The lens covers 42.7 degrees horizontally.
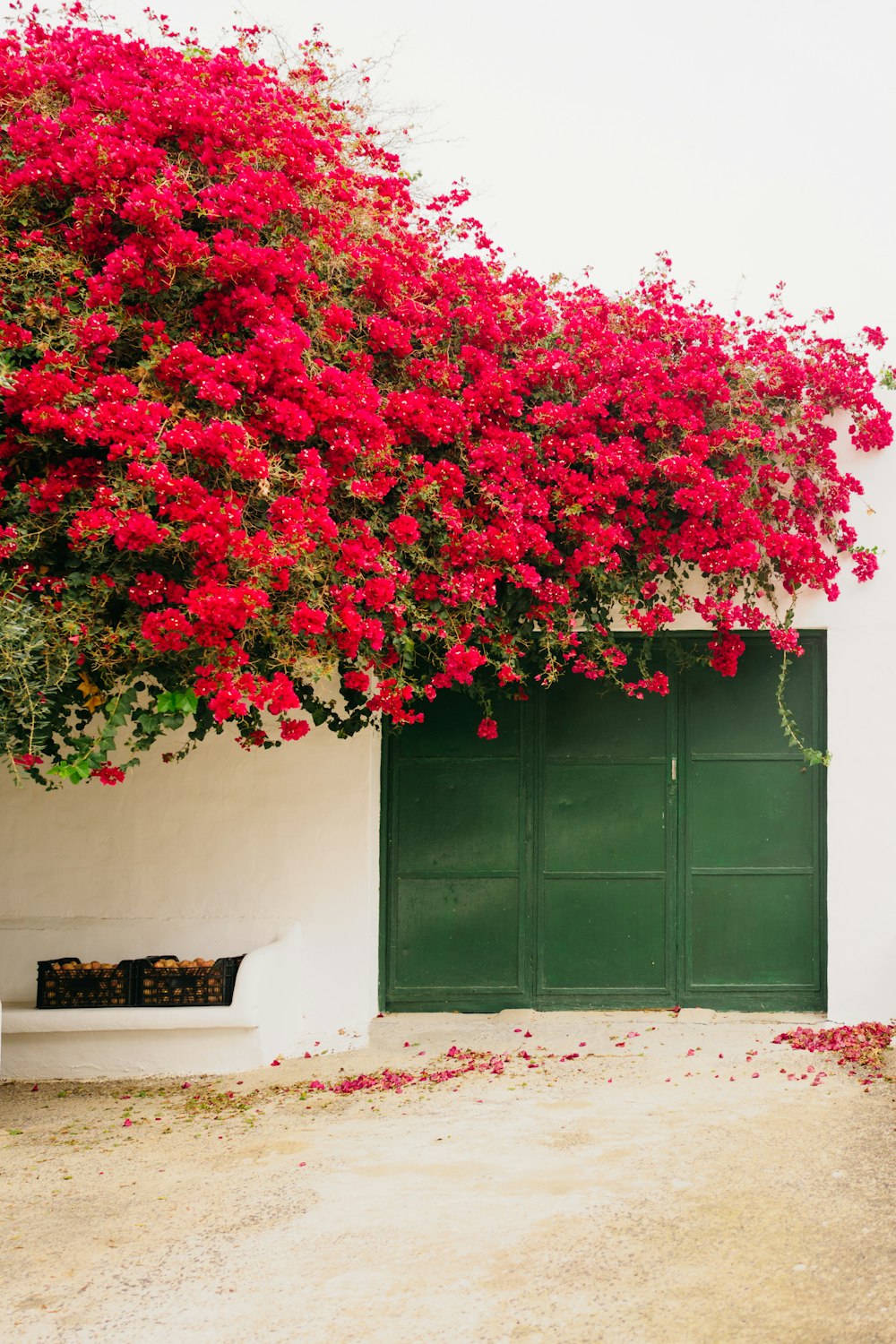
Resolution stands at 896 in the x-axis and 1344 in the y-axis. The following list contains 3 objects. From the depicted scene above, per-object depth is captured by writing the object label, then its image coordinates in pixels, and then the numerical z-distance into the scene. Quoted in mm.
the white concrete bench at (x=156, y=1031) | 5492
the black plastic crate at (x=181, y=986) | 5602
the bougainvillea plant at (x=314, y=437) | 4395
